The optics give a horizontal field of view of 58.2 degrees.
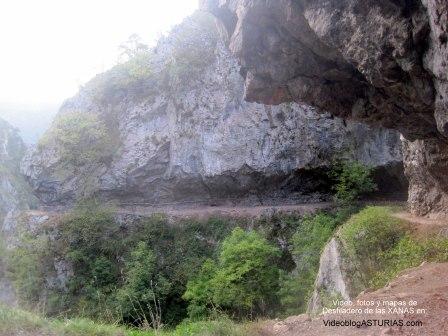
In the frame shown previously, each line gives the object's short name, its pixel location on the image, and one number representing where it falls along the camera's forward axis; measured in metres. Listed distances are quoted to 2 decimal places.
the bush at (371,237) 10.50
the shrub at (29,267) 23.17
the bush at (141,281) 19.09
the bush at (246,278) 16.17
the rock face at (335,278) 10.05
